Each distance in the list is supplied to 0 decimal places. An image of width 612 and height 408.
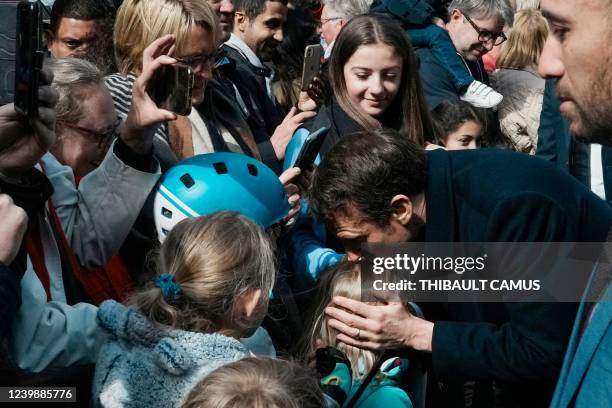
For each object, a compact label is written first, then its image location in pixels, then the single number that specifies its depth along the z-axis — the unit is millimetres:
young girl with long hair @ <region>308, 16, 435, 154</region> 4520
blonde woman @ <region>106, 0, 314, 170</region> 3799
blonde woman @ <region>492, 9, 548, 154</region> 7008
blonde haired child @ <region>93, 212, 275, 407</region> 2672
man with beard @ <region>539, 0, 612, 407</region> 2013
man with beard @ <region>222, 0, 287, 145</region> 5016
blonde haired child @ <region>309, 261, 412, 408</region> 3086
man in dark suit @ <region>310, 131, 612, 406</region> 3021
